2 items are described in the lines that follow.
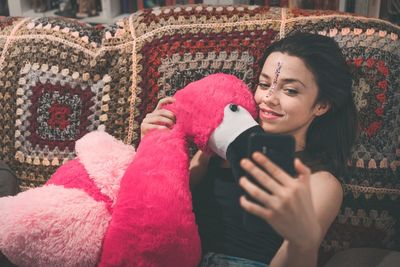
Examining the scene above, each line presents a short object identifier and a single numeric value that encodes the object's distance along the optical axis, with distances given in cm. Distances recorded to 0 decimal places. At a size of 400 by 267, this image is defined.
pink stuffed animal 88
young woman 98
